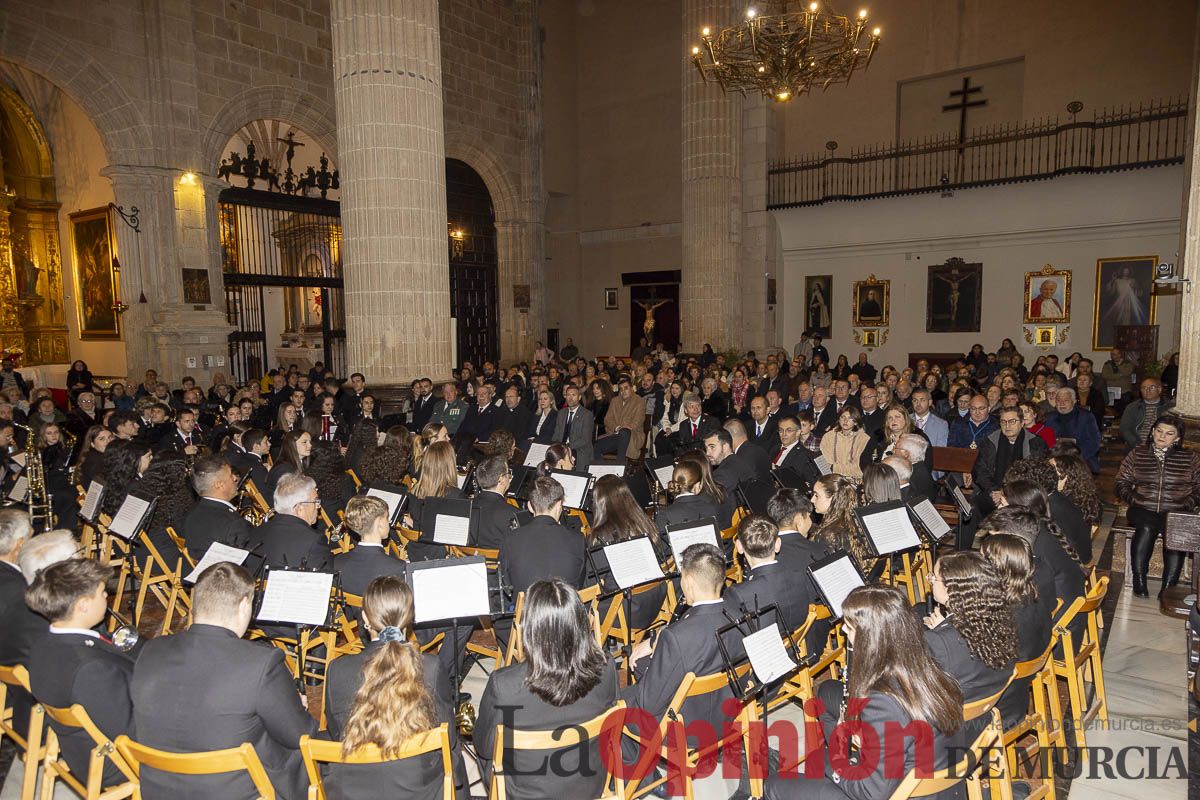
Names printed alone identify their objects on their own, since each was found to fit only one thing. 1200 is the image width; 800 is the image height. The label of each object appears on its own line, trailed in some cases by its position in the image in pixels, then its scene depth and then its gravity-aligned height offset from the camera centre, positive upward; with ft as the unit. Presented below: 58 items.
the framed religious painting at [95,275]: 52.65 +4.30
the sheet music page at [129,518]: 16.10 -4.11
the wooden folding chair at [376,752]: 7.88 -4.58
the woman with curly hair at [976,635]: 9.59 -4.16
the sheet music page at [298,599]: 11.76 -4.32
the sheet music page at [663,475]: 22.02 -4.50
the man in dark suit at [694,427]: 29.60 -4.19
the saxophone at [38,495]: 21.77 -4.85
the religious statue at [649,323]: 76.33 +0.22
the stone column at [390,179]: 32.89 +6.90
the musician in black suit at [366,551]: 13.74 -4.17
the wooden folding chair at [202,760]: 7.83 -4.60
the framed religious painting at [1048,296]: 53.36 +1.70
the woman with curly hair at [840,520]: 15.07 -4.15
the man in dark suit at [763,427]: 27.48 -4.03
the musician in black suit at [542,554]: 14.44 -4.49
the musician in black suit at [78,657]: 9.48 -4.24
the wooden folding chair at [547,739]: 8.28 -4.73
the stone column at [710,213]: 57.00 +8.80
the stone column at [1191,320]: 20.58 -0.09
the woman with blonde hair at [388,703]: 8.00 -4.31
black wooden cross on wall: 59.85 +17.66
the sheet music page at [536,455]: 24.35 -4.25
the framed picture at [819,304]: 64.08 +1.64
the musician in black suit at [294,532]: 14.71 -4.11
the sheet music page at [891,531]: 14.55 -4.21
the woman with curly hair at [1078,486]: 16.90 -3.85
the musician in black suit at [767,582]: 12.16 -4.37
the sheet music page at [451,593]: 11.52 -4.18
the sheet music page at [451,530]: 15.57 -4.30
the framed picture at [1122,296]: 50.21 +1.54
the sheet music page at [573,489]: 19.43 -4.31
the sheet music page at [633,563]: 12.83 -4.19
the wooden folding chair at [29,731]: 9.86 -5.90
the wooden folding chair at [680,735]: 9.67 -5.61
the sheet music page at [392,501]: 17.72 -4.15
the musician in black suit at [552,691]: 8.95 -4.45
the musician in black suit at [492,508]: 16.92 -4.20
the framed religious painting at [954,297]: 56.85 +1.80
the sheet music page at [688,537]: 14.33 -4.15
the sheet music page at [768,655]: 9.64 -4.44
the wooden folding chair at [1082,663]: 11.75 -5.97
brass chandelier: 34.94 +13.76
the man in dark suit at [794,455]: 23.08 -4.30
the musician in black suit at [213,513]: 16.19 -4.07
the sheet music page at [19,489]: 21.15 -4.45
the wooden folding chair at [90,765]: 9.07 -5.77
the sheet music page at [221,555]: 13.50 -4.11
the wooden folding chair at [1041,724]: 10.18 -6.13
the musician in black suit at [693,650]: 10.45 -4.64
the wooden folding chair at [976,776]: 7.69 -4.99
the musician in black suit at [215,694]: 8.68 -4.34
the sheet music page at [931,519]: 16.15 -4.41
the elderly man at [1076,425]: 27.20 -4.00
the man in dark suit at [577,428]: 29.55 -4.21
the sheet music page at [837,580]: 11.57 -4.14
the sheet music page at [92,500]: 18.45 -4.22
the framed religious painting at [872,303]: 61.05 +1.58
